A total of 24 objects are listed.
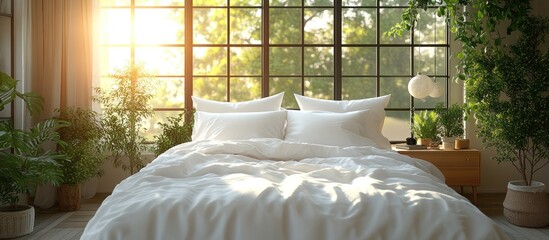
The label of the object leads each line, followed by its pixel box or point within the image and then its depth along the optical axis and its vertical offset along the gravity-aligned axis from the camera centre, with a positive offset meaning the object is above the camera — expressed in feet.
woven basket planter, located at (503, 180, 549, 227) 17.57 -2.68
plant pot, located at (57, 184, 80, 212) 19.58 -2.70
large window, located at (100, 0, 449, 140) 22.09 +1.92
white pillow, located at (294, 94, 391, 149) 18.25 -0.07
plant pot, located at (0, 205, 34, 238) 16.08 -2.86
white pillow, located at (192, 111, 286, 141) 17.69 -0.55
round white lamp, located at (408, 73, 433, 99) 20.24 +0.60
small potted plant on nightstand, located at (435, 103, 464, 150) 20.20 -0.53
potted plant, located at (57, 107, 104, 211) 19.22 -1.37
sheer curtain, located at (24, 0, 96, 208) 20.29 +1.58
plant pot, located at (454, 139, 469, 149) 20.24 -1.17
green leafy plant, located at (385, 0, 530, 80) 18.22 +2.48
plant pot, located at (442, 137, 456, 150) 20.17 -1.13
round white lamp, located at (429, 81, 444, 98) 20.59 +0.46
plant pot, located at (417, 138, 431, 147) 20.43 -1.12
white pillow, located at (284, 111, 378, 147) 17.43 -0.62
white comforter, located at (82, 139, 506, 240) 9.28 -1.51
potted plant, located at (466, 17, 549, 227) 17.69 -0.01
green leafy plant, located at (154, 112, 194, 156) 19.93 -0.92
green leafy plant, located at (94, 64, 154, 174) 20.35 -0.14
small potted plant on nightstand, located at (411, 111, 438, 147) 20.45 -0.67
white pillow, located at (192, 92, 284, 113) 19.33 +0.01
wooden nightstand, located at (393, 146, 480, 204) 19.80 -1.71
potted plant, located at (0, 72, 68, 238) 15.57 -1.55
